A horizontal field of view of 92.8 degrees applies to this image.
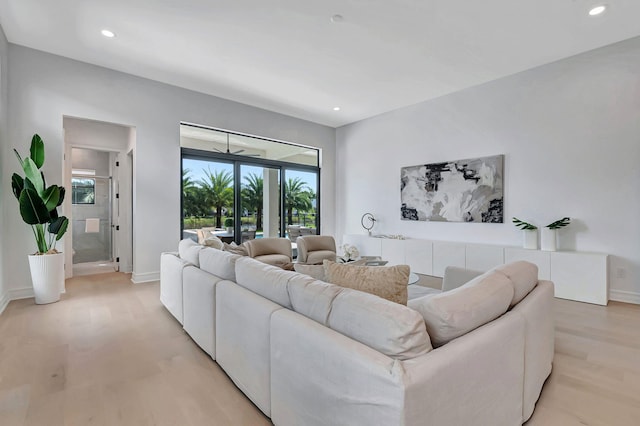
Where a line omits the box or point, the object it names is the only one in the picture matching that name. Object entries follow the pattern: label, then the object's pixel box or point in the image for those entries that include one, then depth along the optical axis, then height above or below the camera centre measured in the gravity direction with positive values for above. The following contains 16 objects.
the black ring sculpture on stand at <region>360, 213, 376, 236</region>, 6.53 -0.21
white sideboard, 3.66 -0.72
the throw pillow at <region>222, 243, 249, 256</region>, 3.71 -0.48
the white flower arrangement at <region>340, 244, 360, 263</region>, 3.97 -0.56
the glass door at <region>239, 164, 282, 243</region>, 6.09 +0.22
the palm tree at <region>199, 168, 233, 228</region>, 5.57 +0.44
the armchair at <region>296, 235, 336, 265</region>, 4.88 -0.63
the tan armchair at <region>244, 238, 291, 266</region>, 4.61 -0.61
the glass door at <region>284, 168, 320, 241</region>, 6.85 +0.23
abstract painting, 4.76 +0.35
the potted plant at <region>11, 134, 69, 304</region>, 3.45 -0.04
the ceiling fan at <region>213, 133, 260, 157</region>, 5.71 +1.17
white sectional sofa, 1.08 -0.58
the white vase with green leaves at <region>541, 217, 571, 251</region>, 4.00 -0.31
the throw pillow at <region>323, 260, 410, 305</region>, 1.61 -0.37
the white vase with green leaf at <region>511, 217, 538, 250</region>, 4.20 -0.35
